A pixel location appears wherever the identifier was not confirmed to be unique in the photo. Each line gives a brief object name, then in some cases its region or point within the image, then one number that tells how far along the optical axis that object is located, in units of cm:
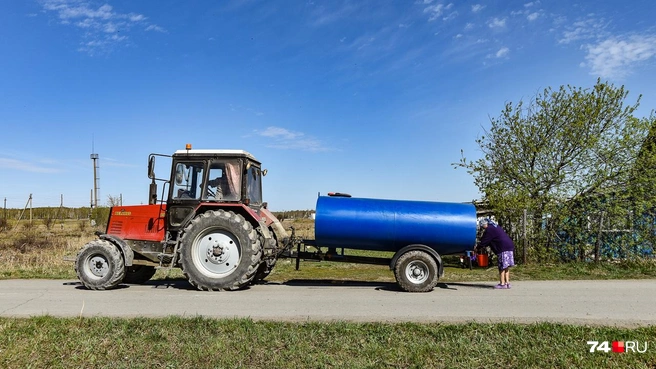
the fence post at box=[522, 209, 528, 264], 1345
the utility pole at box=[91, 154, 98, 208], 5966
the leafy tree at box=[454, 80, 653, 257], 1334
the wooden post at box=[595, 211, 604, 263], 1311
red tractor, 862
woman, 930
